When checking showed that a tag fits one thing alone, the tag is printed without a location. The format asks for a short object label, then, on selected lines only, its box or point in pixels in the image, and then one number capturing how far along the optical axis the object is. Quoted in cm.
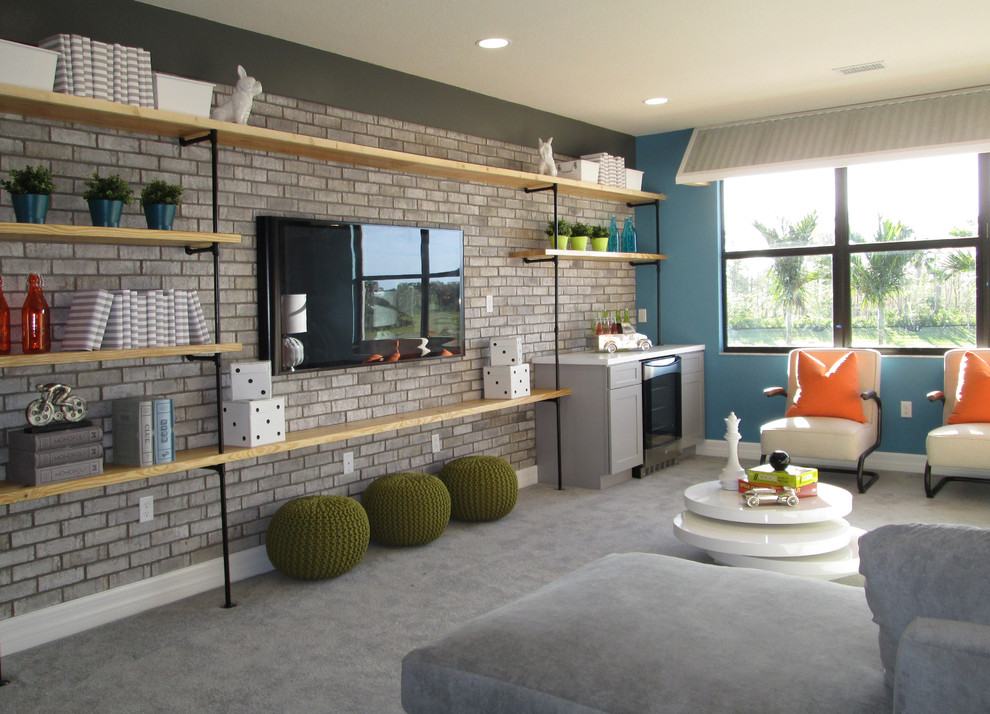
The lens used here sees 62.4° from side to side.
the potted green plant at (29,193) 283
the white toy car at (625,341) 584
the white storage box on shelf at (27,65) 274
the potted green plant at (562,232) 541
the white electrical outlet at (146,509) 342
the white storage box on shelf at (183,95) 323
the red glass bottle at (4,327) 283
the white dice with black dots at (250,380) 358
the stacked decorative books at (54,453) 286
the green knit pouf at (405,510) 407
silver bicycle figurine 290
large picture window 555
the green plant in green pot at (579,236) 557
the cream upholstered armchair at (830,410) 507
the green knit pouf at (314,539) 361
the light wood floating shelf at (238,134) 288
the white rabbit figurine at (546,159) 531
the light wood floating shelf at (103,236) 277
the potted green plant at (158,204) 318
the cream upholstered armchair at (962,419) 465
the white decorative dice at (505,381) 497
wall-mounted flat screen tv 384
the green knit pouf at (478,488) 450
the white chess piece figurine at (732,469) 387
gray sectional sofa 124
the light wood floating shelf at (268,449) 284
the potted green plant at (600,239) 575
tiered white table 334
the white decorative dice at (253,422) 353
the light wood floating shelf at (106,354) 274
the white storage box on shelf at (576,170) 557
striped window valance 529
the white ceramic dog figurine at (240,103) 352
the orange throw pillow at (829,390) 538
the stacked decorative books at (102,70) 294
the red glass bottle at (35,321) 287
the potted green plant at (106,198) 302
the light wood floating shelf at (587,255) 522
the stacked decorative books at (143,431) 316
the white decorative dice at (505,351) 500
